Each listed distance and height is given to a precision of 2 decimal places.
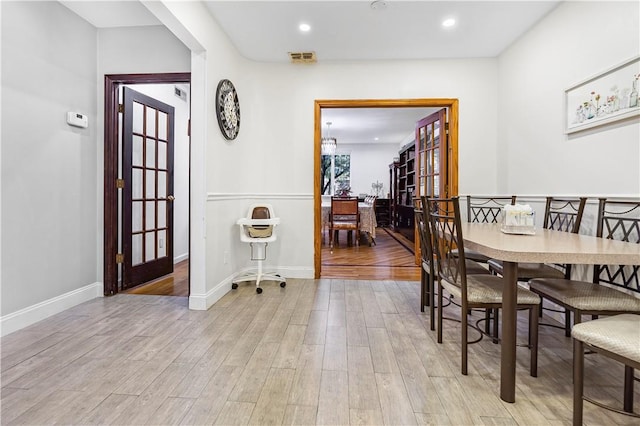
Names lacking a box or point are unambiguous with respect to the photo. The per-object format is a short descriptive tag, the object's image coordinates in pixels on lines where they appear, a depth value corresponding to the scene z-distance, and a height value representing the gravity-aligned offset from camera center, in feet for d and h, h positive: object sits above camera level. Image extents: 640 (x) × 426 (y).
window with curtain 31.76 +3.37
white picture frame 6.64 +2.54
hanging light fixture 24.84 +4.72
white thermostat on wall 9.02 +2.42
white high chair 10.93 -0.90
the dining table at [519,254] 4.39 -0.65
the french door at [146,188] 10.74 +0.59
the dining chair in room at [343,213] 19.64 -0.44
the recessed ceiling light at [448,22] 9.53 +5.56
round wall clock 9.87 +3.11
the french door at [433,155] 12.98 +2.30
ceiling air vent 11.76 +5.55
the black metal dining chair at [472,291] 5.52 -1.50
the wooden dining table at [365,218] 20.30 -0.77
